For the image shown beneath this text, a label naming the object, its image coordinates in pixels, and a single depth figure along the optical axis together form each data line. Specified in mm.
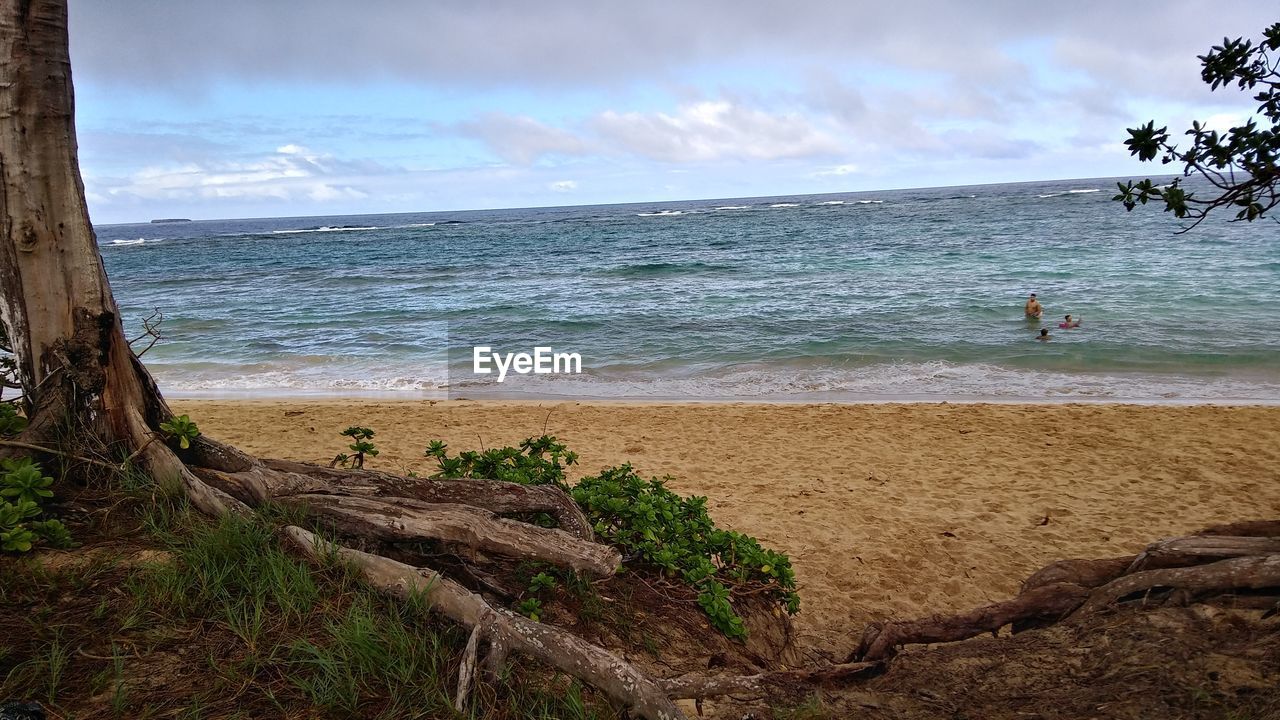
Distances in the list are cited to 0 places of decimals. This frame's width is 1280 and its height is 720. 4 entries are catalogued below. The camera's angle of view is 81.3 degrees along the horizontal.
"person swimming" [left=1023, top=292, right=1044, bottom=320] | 18016
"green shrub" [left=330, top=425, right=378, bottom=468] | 4336
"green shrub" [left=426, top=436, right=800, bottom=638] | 4176
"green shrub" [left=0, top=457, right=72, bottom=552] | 2922
